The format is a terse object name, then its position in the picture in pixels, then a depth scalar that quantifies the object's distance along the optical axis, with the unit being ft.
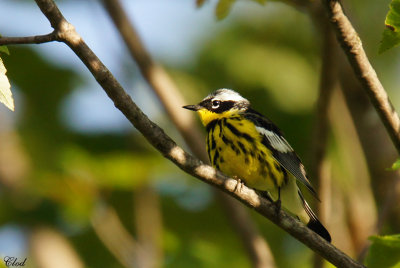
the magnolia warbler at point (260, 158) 29.48
